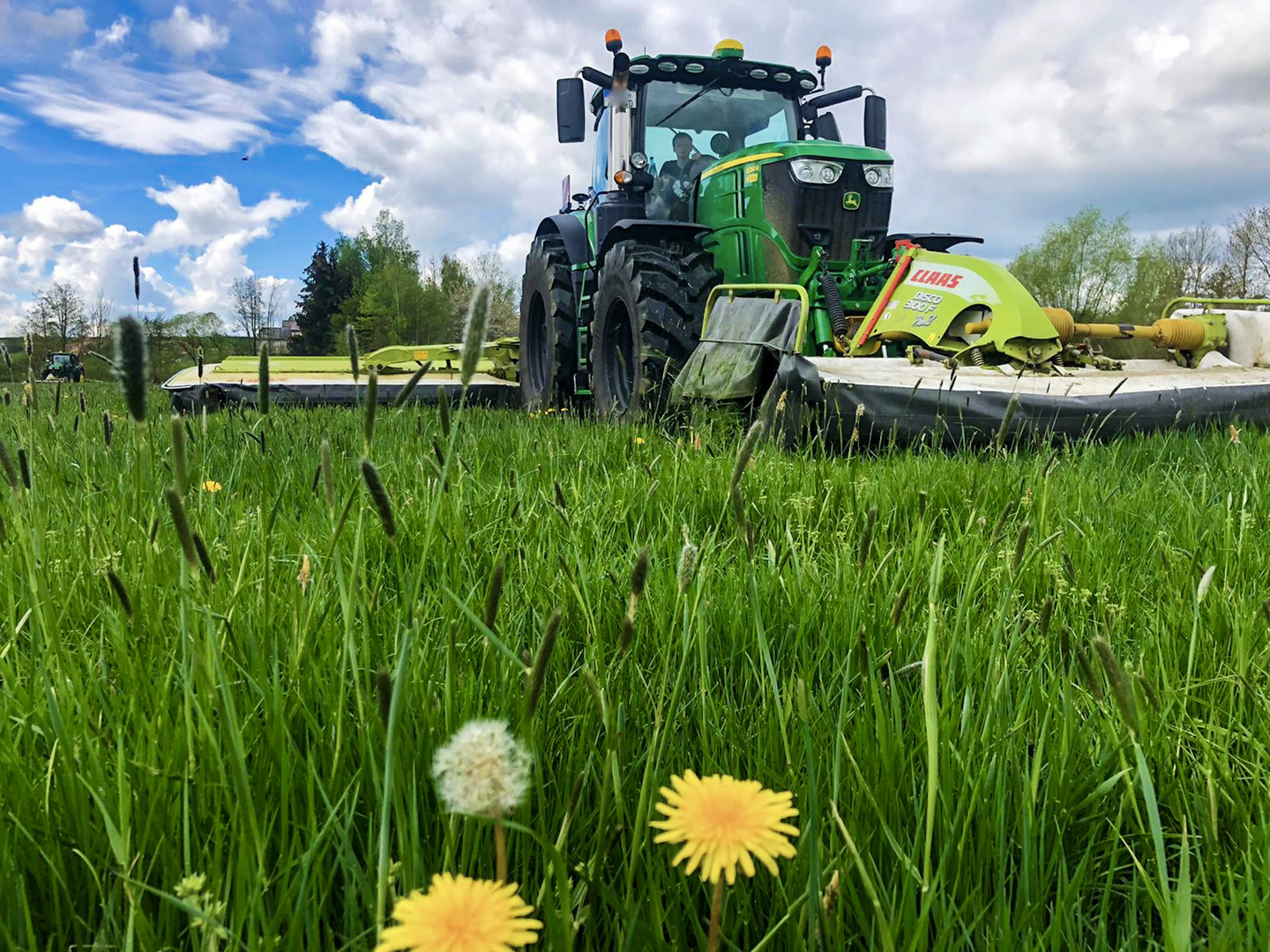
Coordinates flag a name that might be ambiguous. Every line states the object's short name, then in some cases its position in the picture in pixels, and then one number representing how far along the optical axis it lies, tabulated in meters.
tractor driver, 7.29
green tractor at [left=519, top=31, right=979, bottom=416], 5.60
